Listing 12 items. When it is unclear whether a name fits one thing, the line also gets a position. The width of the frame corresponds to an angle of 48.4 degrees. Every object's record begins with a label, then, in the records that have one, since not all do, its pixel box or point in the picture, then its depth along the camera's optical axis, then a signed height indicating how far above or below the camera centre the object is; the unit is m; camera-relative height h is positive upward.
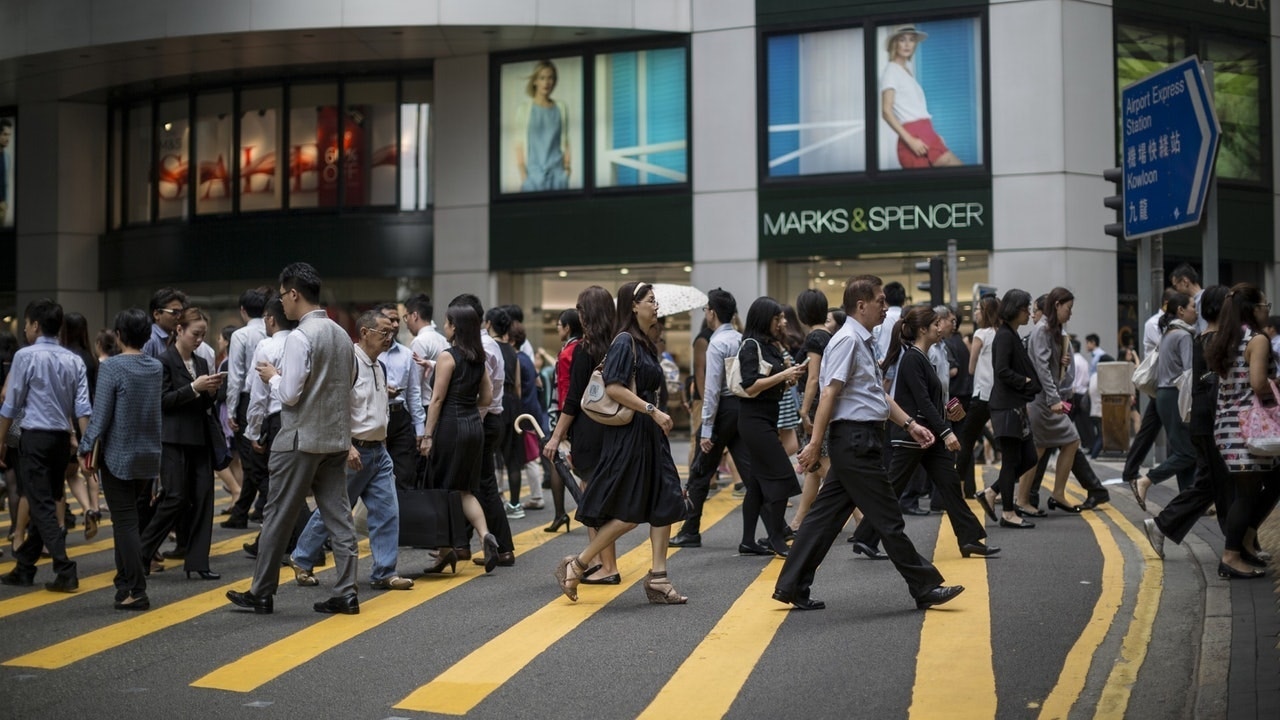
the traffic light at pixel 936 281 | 18.67 +1.14
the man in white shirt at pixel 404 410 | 10.75 -0.29
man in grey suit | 8.43 -0.23
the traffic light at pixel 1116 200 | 14.88 +1.74
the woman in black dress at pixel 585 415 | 9.19 -0.26
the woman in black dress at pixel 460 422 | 10.13 -0.36
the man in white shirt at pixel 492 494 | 10.52 -0.90
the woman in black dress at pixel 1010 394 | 12.23 -0.24
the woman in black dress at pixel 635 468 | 8.72 -0.61
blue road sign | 12.23 +2.01
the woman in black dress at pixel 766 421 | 10.52 -0.39
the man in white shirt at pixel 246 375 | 11.73 -0.01
